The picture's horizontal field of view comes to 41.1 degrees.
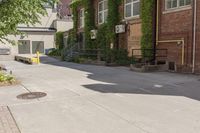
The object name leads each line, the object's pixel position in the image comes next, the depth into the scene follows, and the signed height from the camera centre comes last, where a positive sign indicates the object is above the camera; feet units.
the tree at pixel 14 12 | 33.19 +4.97
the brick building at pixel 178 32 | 41.65 +3.35
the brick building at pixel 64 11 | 134.17 +21.41
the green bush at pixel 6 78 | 33.24 -3.41
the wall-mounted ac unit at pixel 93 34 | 72.81 +4.81
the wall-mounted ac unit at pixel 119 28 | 60.48 +5.26
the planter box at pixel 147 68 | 43.83 -2.78
